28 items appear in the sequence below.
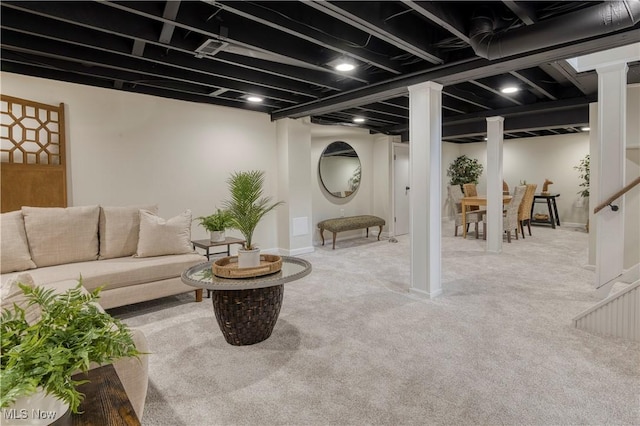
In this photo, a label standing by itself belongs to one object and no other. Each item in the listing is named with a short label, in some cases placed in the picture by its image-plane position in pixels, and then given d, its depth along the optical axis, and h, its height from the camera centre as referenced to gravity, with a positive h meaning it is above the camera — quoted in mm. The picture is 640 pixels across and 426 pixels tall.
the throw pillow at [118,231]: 3400 -261
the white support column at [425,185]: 3527 +165
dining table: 6843 -16
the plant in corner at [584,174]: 8117 +612
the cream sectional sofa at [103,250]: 2899 -415
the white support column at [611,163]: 3189 +342
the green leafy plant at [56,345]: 759 -331
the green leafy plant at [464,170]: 9711 +847
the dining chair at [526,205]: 6863 -84
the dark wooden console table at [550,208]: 8188 -177
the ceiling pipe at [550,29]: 2121 +1112
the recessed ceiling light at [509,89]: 4366 +1388
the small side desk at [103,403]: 887 -538
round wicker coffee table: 2359 -695
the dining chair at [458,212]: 7137 -216
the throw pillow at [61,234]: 3061 -262
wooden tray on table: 2383 -449
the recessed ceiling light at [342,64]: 3326 +1306
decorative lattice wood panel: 3432 +507
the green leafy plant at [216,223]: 4102 -229
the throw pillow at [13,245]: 2850 -332
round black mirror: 6875 +653
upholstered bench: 6324 -391
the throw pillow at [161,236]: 3428 -320
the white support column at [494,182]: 5707 +312
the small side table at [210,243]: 3974 -452
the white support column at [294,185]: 5641 +278
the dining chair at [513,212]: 6384 -201
